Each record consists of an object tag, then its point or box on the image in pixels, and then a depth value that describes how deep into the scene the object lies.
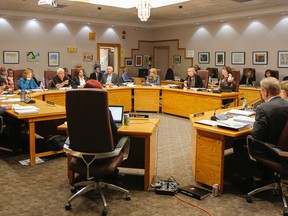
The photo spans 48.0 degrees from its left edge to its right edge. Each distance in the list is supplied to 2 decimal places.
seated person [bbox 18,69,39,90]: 7.20
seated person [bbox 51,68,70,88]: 7.69
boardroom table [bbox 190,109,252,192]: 3.38
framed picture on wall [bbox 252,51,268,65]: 9.77
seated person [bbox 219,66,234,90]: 7.57
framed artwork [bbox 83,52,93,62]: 11.95
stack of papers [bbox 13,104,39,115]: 4.38
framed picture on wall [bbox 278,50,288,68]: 9.27
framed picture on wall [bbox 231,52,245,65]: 10.39
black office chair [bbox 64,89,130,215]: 2.82
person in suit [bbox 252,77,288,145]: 3.15
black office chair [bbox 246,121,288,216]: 3.08
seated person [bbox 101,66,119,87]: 8.99
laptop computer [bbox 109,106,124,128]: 3.66
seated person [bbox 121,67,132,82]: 11.74
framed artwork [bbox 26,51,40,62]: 10.77
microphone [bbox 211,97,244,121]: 3.81
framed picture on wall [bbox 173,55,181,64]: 12.62
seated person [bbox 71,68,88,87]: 8.17
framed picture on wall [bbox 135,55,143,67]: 13.46
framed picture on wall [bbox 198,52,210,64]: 11.48
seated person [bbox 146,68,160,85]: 9.21
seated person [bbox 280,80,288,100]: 3.83
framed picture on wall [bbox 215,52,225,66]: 10.98
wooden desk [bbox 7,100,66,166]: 4.36
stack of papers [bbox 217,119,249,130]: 3.35
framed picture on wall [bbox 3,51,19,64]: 10.36
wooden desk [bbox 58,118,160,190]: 3.42
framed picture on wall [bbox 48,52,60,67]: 11.17
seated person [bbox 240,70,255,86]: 9.73
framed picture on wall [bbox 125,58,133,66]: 13.14
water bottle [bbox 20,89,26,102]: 5.66
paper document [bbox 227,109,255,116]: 4.23
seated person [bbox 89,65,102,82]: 9.35
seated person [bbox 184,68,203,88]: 8.17
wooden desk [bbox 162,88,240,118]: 7.11
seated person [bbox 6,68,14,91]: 8.57
